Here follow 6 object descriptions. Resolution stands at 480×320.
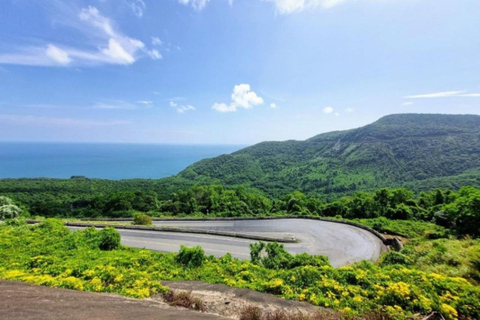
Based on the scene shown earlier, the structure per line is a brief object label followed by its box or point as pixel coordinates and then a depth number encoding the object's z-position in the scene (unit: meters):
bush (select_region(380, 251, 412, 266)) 10.12
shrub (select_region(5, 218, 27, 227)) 15.00
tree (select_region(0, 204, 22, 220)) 19.60
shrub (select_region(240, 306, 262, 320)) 4.92
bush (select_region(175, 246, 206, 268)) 9.59
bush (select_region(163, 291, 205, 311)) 5.51
